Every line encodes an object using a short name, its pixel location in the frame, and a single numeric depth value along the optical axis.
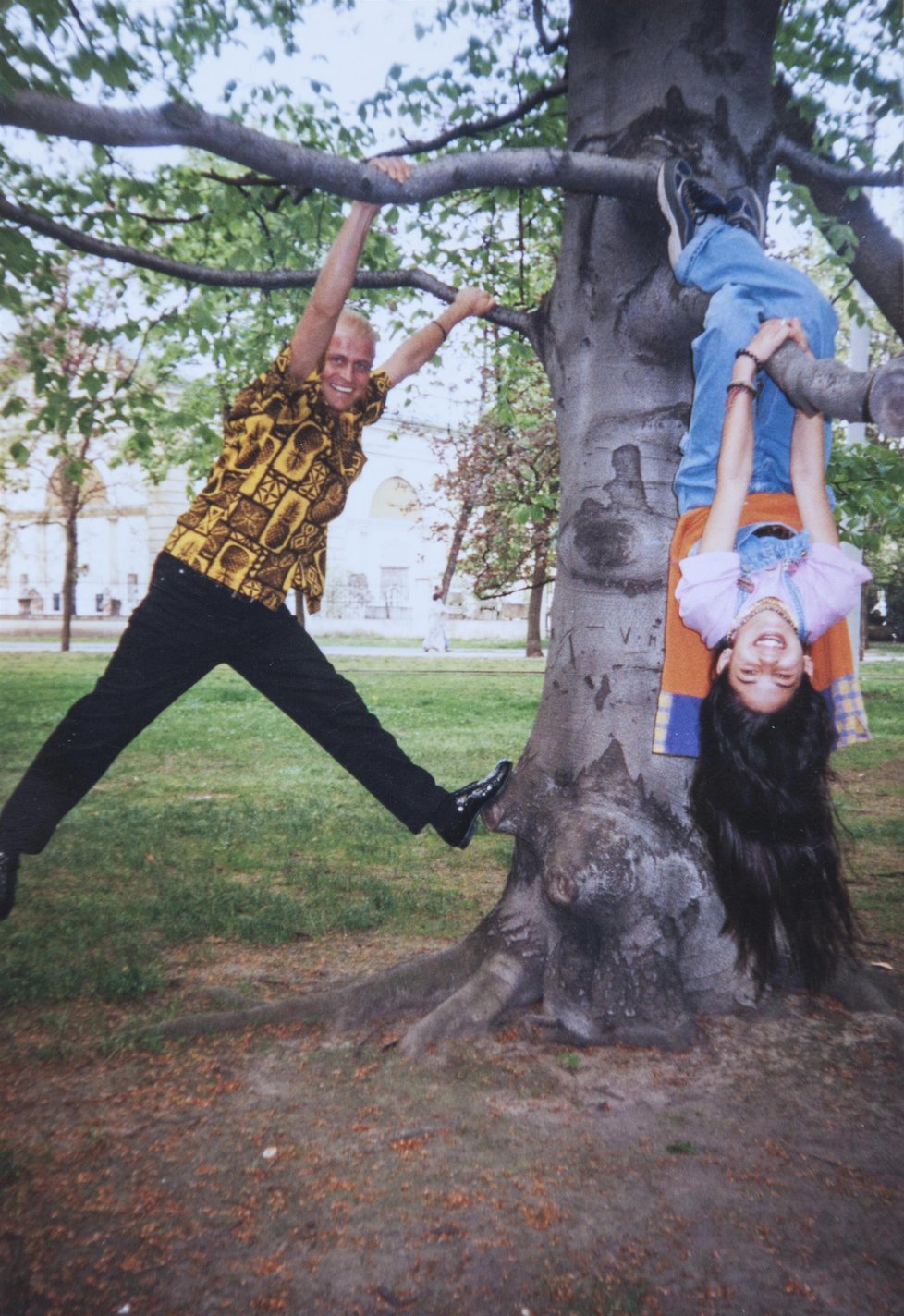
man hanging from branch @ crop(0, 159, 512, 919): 3.66
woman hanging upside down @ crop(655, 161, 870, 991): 2.63
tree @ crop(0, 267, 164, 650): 6.03
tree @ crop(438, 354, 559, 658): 16.25
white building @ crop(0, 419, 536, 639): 35.81
